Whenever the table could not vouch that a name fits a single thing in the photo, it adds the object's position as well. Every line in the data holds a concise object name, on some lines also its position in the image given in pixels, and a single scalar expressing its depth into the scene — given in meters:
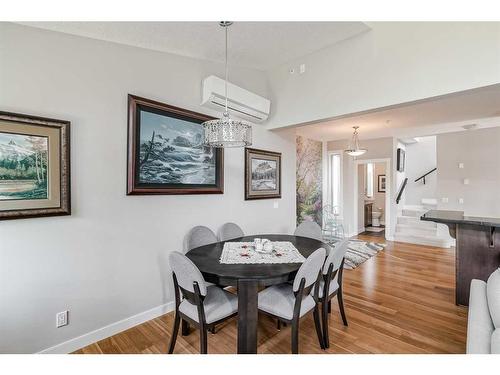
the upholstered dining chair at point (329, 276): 2.11
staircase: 5.37
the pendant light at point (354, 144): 5.12
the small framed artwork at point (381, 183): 8.32
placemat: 2.05
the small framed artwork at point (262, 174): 3.53
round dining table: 1.74
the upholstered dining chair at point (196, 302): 1.72
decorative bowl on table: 2.30
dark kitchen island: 2.64
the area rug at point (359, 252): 4.25
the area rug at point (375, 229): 7.14
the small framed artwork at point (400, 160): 6.14
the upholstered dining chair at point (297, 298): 1.80
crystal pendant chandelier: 2.09
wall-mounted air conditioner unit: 2.82
